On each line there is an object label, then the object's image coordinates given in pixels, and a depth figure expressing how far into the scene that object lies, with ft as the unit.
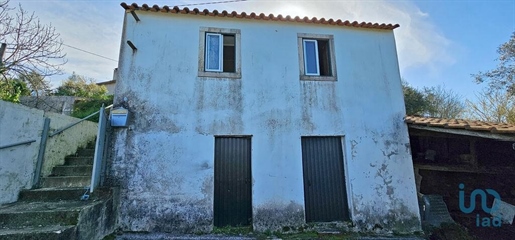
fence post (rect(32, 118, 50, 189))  17.89
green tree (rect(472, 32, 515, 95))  51.05
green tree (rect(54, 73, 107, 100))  52.34
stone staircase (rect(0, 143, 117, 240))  13.24
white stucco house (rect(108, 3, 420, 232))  19.65
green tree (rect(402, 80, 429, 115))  53.01
